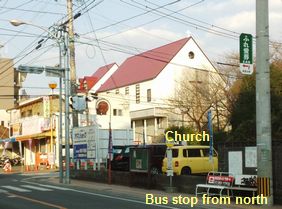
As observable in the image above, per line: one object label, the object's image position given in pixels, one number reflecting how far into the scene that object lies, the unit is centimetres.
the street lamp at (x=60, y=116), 2828
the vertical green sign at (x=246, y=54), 1616
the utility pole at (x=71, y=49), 3067
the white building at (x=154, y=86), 4969
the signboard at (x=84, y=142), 2950
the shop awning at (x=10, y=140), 5469
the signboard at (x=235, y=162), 1789
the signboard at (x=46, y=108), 4803
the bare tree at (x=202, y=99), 4375
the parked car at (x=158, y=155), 2665
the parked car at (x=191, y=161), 2503
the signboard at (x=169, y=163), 2028
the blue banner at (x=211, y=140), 2260
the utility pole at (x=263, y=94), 1599
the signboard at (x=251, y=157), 1738
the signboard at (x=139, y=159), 2247
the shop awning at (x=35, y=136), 4862
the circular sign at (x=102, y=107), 4325
